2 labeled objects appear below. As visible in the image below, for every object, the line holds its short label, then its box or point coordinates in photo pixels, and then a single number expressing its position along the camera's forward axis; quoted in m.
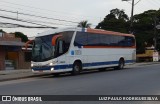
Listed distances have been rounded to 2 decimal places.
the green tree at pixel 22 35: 70.28
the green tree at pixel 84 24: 64.85
